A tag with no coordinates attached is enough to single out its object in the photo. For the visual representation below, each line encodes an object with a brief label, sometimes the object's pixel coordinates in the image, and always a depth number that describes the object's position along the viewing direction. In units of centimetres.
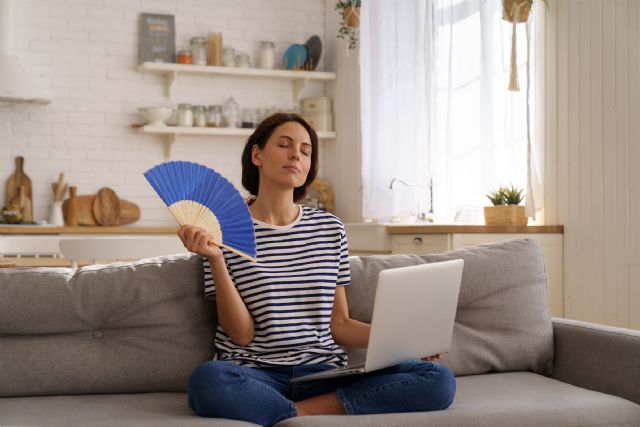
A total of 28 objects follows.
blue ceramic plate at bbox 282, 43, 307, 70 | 645
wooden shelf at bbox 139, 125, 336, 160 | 601
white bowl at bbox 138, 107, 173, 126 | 601
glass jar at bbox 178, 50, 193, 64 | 615
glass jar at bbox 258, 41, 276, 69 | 637
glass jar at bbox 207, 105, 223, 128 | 621
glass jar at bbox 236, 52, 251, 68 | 631
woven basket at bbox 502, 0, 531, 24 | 428
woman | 209
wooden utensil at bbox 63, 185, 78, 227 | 593
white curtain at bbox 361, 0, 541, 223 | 467
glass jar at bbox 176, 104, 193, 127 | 613
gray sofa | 214
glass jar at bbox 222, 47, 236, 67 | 626
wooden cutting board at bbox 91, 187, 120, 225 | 605
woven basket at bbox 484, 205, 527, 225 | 422
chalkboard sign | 618
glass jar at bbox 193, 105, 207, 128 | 618
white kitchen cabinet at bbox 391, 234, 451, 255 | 422
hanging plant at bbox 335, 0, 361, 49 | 569
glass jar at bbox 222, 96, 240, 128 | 627
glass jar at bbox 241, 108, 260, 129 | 630
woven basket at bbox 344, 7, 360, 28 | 570
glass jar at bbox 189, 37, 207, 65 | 620
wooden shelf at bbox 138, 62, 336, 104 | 608
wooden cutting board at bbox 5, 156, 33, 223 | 586
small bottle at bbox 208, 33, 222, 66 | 624
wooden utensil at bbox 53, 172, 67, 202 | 592
